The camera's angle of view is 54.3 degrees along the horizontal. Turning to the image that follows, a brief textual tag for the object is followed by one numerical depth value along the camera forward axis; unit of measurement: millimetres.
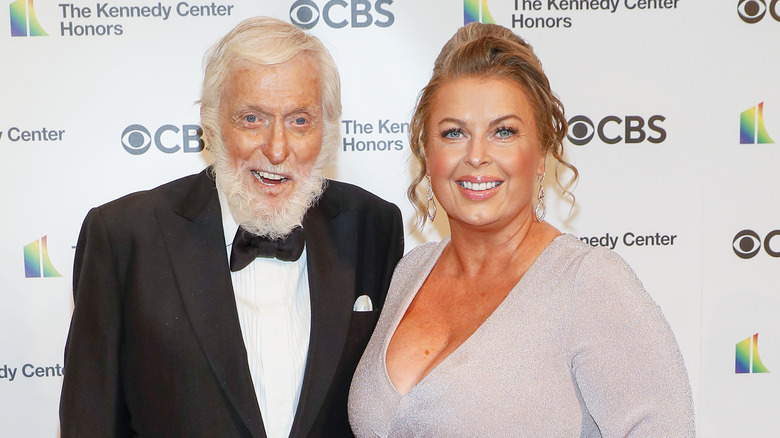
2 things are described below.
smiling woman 1669
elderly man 1946
